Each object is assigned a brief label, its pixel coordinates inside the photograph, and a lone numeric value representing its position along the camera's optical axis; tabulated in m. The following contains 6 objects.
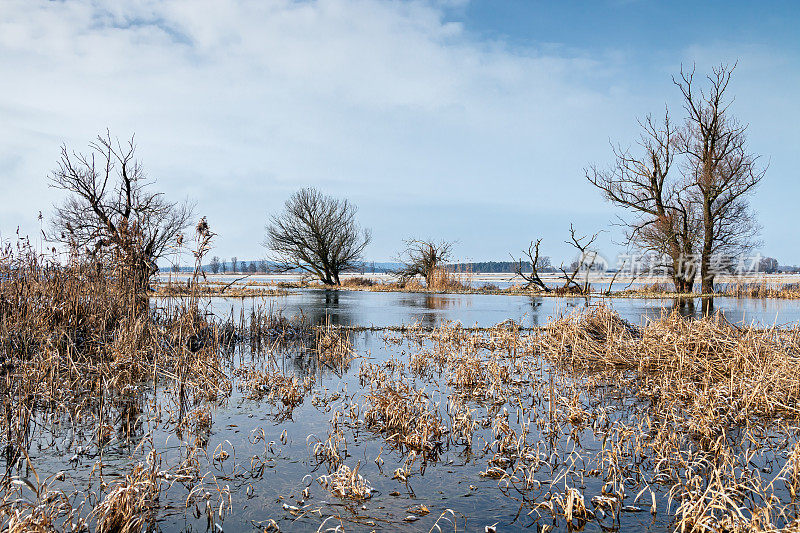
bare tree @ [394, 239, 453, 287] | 35.81
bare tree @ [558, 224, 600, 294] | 28.41
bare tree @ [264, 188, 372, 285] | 40.75
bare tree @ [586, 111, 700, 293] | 30.84
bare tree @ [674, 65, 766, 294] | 30.05
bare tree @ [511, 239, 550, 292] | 28.97
